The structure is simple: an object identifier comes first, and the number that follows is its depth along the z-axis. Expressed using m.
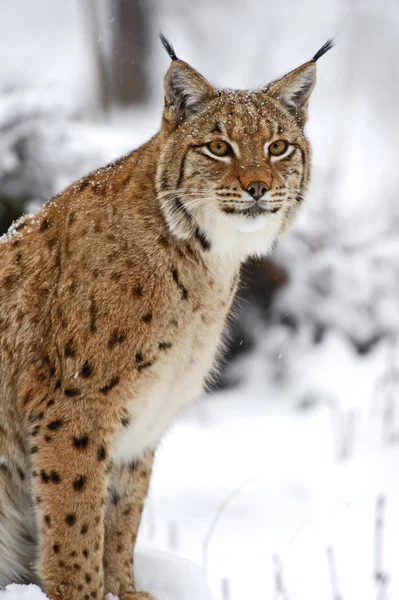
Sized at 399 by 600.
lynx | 7.12
